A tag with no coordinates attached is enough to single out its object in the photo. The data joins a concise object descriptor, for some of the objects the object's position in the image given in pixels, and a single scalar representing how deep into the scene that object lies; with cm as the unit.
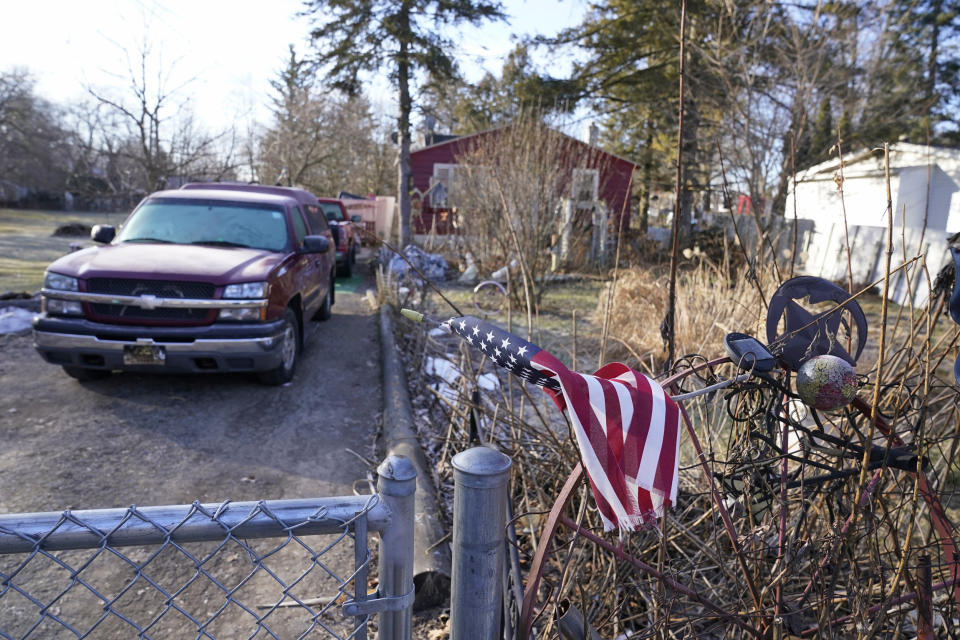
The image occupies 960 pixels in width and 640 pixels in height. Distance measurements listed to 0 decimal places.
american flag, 134
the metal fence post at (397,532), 133
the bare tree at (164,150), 1151
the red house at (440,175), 2020
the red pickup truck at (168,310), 513
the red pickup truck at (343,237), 1412
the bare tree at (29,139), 3844
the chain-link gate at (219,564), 121
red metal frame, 151
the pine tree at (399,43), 1775
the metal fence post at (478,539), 137
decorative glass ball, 146
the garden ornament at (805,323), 172
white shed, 1533
